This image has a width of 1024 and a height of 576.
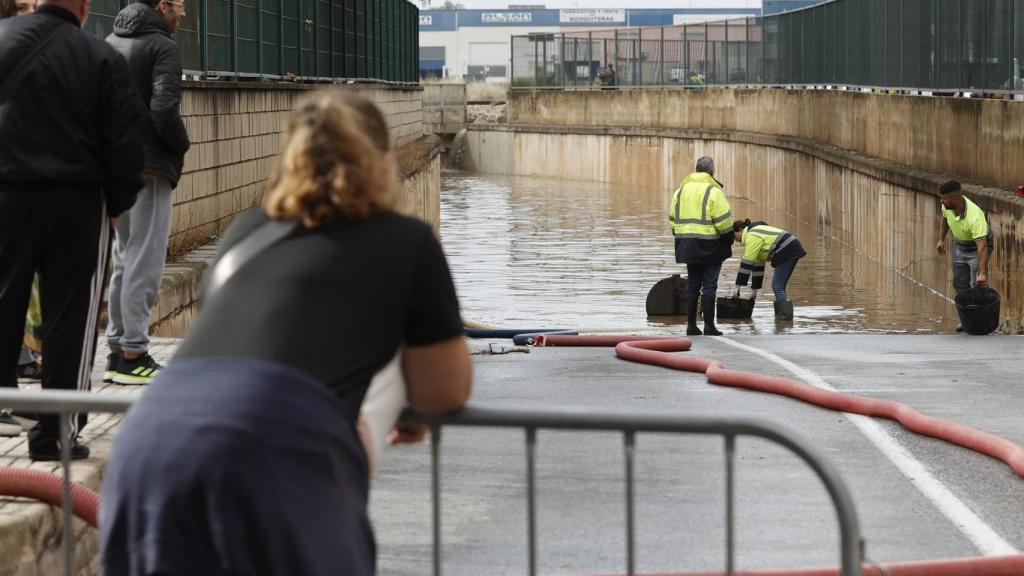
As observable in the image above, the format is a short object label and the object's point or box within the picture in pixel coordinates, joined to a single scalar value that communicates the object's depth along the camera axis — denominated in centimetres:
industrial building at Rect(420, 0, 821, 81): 12481
